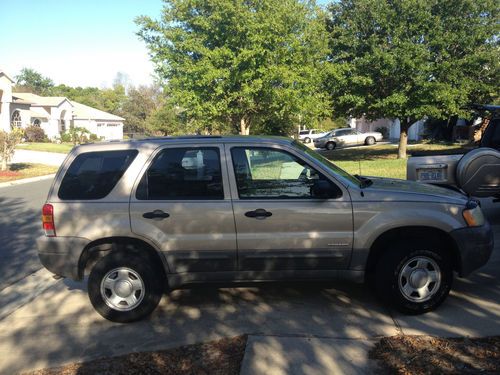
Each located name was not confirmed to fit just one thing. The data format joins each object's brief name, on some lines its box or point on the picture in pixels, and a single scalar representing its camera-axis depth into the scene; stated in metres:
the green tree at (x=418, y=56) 19.94
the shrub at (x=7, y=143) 21.55
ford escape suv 4.41
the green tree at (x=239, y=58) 19.66
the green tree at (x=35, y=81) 99.81
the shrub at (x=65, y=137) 48.62
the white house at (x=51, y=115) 43.38
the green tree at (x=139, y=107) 67.25
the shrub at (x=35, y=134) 47.50
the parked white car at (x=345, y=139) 36.38
